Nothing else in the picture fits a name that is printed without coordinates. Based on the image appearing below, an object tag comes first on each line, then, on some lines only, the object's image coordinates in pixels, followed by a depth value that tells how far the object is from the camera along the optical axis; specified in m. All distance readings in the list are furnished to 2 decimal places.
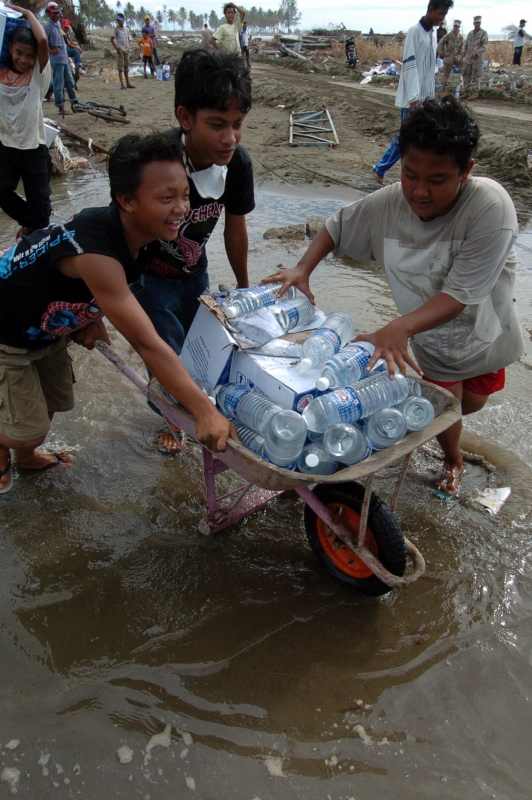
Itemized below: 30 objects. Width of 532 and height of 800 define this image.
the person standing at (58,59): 11.29
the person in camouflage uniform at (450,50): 14.81
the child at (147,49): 19.91
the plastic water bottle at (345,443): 1.88
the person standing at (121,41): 15.82
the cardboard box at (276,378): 1.96
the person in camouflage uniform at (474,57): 13.73
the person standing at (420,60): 6.25
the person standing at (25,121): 4.03
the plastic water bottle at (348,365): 2.03
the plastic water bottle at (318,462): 1.92
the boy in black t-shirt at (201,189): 2.17
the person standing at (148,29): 18.87
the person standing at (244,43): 16.48
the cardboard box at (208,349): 2.18
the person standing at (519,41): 20.05
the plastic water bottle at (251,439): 2.07
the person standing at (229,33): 11.96
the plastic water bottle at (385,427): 1.95
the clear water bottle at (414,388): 2.19
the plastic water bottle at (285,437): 1.88
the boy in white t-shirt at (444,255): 2.01
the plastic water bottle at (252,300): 2.26
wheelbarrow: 1.77
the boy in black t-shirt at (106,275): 1.97
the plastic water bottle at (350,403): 1.88
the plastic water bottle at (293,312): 2.37
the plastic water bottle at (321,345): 2.12
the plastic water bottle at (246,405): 2.00
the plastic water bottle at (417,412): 1.98
